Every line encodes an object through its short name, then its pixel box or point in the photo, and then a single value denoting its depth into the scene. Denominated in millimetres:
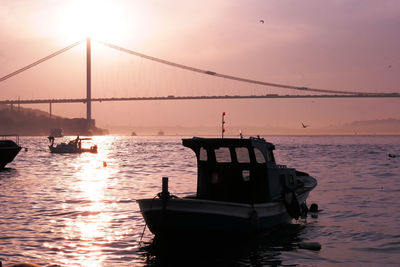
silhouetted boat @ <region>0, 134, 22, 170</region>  43594
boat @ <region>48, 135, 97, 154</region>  86281
